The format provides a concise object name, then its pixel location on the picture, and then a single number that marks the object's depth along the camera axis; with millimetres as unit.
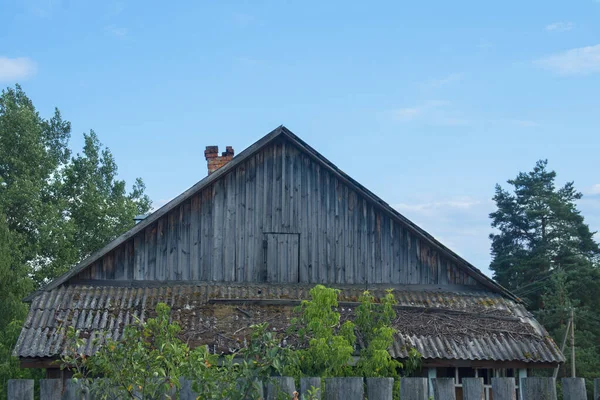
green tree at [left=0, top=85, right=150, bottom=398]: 41500
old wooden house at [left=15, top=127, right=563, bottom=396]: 15609
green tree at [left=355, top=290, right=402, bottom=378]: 12570
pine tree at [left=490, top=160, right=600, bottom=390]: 43312
